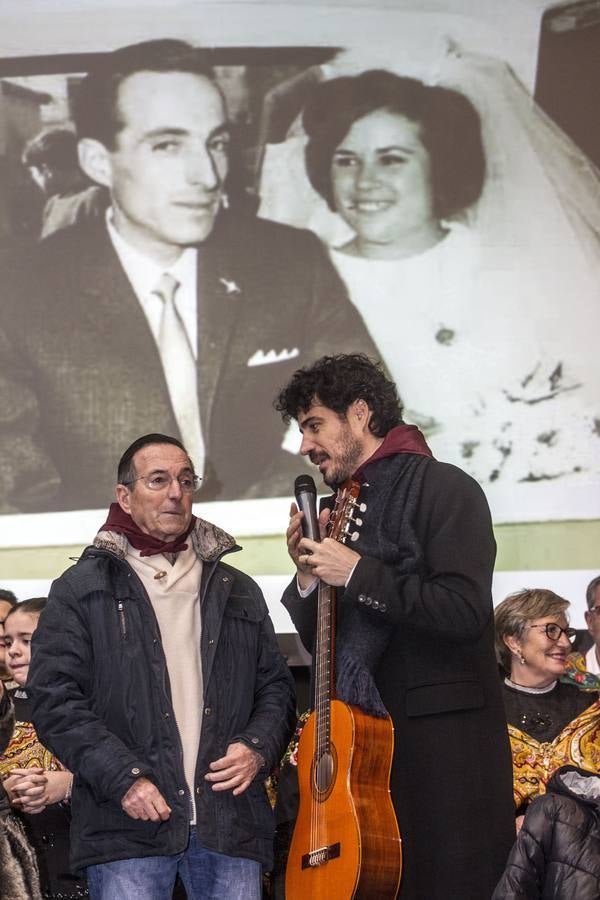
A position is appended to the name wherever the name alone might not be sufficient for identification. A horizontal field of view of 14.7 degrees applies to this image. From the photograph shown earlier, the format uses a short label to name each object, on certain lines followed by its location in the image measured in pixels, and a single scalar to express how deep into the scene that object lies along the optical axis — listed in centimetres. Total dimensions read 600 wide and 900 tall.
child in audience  667
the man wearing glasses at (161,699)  575
